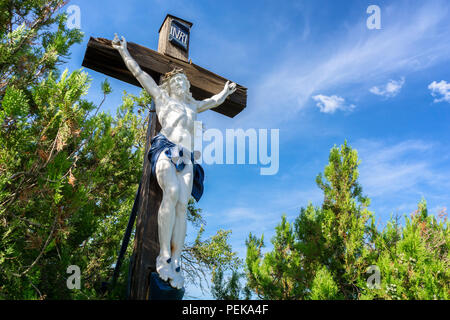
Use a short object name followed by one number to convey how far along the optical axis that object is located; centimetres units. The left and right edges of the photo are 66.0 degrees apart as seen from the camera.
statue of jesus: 277
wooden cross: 277
